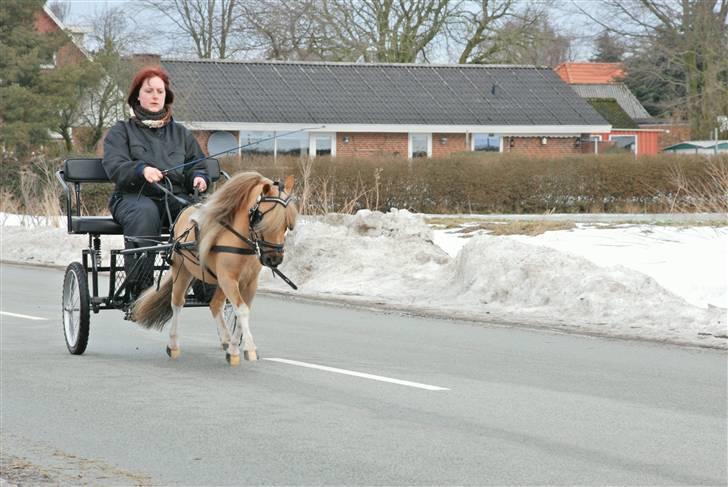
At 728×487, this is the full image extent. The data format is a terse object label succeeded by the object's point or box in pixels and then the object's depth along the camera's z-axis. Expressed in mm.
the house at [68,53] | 49656
